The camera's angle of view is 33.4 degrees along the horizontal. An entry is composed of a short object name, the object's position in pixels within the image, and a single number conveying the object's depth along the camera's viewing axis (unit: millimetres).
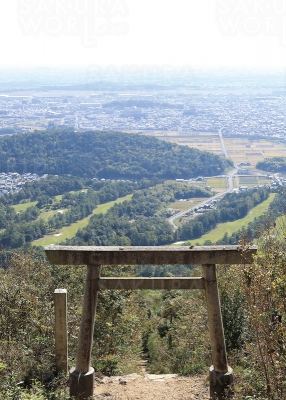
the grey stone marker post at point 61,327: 4438
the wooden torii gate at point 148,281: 3867
